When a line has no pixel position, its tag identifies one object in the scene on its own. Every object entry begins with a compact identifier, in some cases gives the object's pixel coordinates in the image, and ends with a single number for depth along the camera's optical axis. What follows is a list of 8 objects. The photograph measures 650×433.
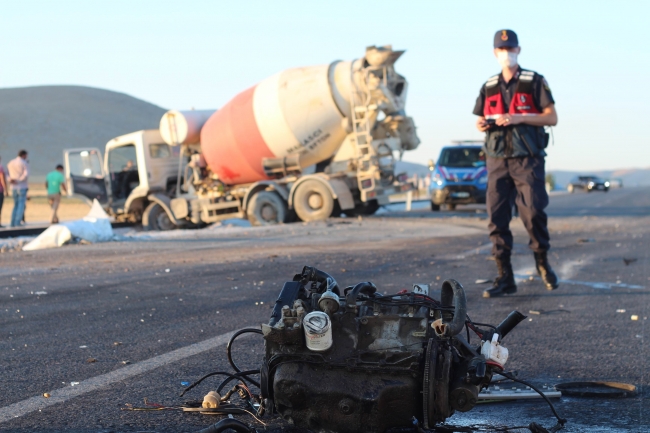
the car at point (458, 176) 22.92
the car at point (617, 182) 109.83
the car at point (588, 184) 64.31
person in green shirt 22.95
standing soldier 6.67
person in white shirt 20.67
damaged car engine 2.84
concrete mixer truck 18.66
